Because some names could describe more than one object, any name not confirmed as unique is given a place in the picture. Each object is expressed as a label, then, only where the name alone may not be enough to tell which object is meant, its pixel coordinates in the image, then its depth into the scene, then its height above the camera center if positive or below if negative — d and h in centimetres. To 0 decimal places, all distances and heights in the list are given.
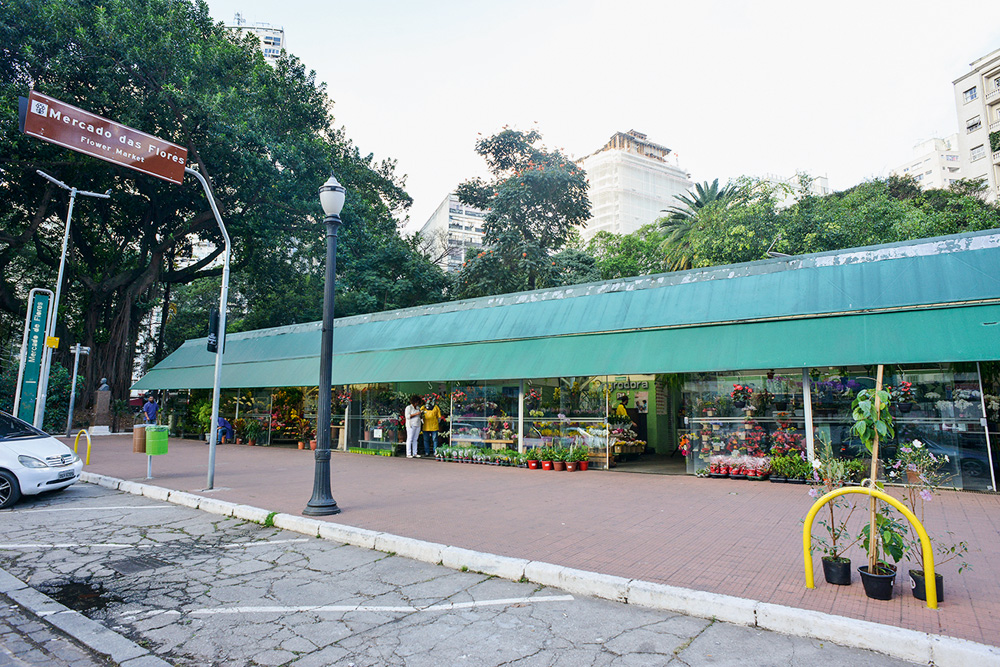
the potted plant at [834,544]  492 -121
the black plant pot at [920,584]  450 -139
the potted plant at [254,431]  2272 -104
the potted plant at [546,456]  1463 -126
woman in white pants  1750 -51
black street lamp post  841 +57
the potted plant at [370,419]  1945 -43
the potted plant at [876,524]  456 -94
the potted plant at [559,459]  1448 -131
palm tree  3288 +1246
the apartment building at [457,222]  7938 +2718
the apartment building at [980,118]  4328 +2370
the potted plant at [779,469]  1157 -122
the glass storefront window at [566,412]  1472 -11
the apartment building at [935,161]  7444 +3377
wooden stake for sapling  469 -105
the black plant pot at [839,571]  490 -140
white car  912 -100
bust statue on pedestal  2661 -35
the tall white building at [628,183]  8131 +3400
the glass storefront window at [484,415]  1603 -22
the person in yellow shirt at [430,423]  1762 -50
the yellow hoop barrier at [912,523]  436 -103
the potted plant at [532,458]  1490 -132
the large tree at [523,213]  3206 +1175
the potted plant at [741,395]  1241 +34
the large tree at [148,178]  2139 +1108
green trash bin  1144 -74
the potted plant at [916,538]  455 -131
